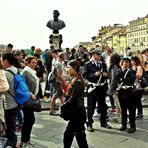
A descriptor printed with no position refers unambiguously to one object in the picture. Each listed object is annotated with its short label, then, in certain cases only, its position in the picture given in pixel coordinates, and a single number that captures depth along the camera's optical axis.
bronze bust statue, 19.11
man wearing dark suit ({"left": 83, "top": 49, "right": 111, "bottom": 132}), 8.45
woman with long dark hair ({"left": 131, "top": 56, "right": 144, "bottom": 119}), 9.44
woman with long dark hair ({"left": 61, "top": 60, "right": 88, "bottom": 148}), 5.98
